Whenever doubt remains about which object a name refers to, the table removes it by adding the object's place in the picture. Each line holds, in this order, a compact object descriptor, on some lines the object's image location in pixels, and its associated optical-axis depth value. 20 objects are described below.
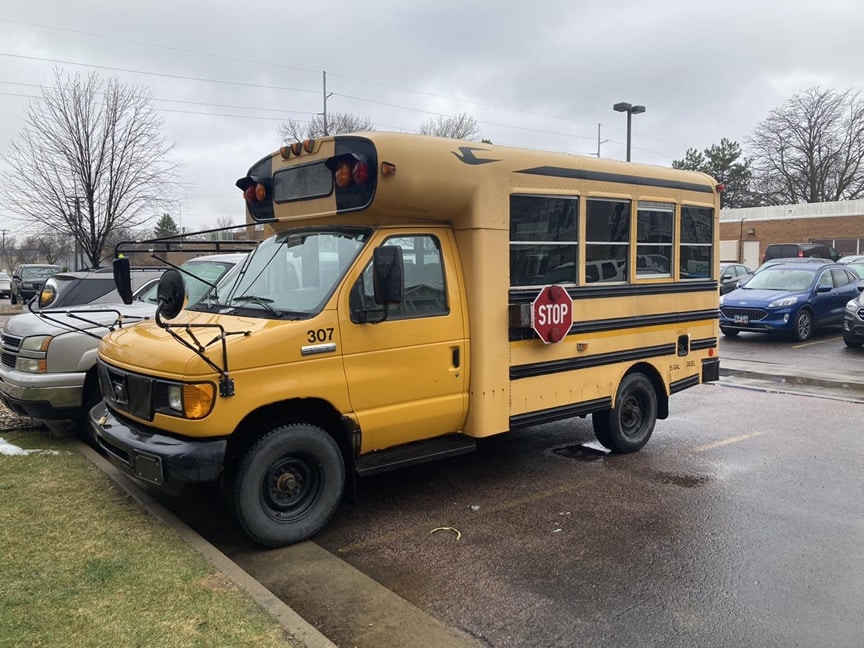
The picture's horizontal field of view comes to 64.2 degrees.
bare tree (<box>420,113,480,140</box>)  46.43
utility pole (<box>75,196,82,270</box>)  18.17
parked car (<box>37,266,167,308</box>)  8.39
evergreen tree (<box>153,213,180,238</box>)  46.98
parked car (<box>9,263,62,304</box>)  26.64
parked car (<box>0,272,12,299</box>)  35.53
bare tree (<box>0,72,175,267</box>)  17.56
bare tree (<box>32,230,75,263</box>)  21.86
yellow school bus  4.46
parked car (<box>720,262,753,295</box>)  23.75
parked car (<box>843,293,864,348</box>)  14.20
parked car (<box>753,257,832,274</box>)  18.02
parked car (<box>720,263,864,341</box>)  15.45
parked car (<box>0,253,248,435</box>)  6.48
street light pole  23.92
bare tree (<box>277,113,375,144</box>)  40.81
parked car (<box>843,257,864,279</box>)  21.02
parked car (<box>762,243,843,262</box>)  29.47
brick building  40.00
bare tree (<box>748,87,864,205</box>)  51.16
